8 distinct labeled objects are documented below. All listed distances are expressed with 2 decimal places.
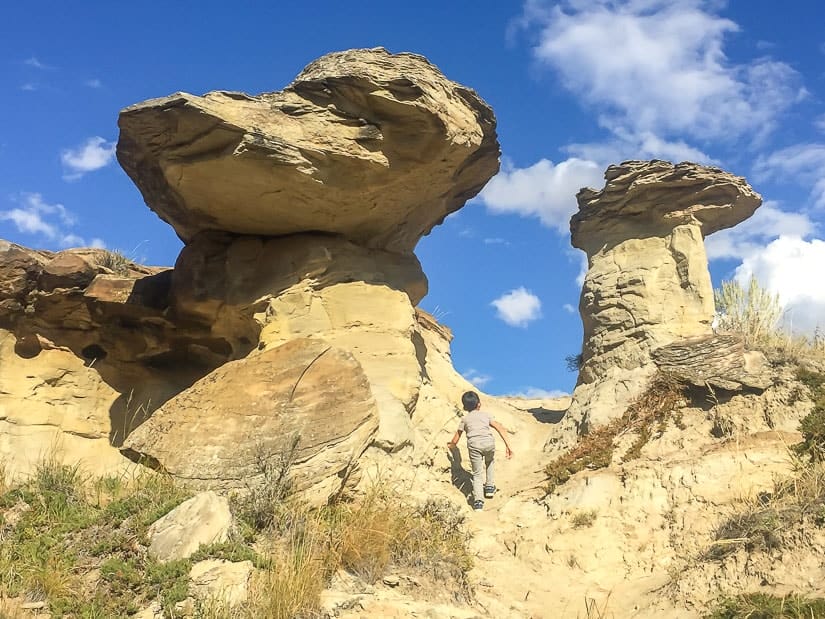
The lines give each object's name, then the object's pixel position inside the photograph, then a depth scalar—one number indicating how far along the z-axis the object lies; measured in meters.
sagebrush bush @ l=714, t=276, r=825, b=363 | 10.23
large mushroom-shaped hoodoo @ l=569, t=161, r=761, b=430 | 11.90
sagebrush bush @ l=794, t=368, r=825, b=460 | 7.73
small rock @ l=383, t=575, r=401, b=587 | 5.70
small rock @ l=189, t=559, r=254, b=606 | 4.92
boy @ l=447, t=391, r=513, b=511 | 9.61
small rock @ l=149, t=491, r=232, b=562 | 5.46
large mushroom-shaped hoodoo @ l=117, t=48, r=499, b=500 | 7.95
